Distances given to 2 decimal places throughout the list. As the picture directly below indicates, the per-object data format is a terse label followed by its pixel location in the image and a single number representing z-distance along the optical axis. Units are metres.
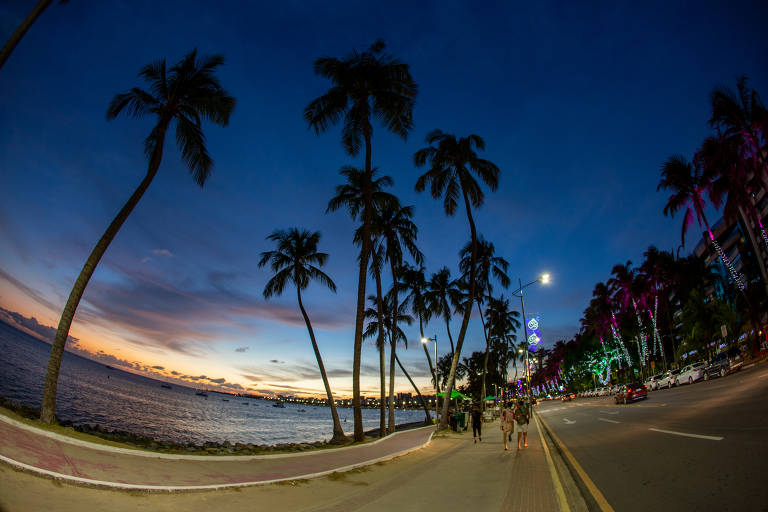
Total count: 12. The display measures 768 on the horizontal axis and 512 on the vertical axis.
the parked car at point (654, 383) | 35.75
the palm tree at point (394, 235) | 26.08
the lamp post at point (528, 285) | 24.11
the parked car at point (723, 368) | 26.84
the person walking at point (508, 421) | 12.94
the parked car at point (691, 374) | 28.41
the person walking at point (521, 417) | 12.12
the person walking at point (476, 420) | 16.46
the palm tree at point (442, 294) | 33.34
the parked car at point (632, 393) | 26.09
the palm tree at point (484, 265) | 32.69
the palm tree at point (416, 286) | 32.81
